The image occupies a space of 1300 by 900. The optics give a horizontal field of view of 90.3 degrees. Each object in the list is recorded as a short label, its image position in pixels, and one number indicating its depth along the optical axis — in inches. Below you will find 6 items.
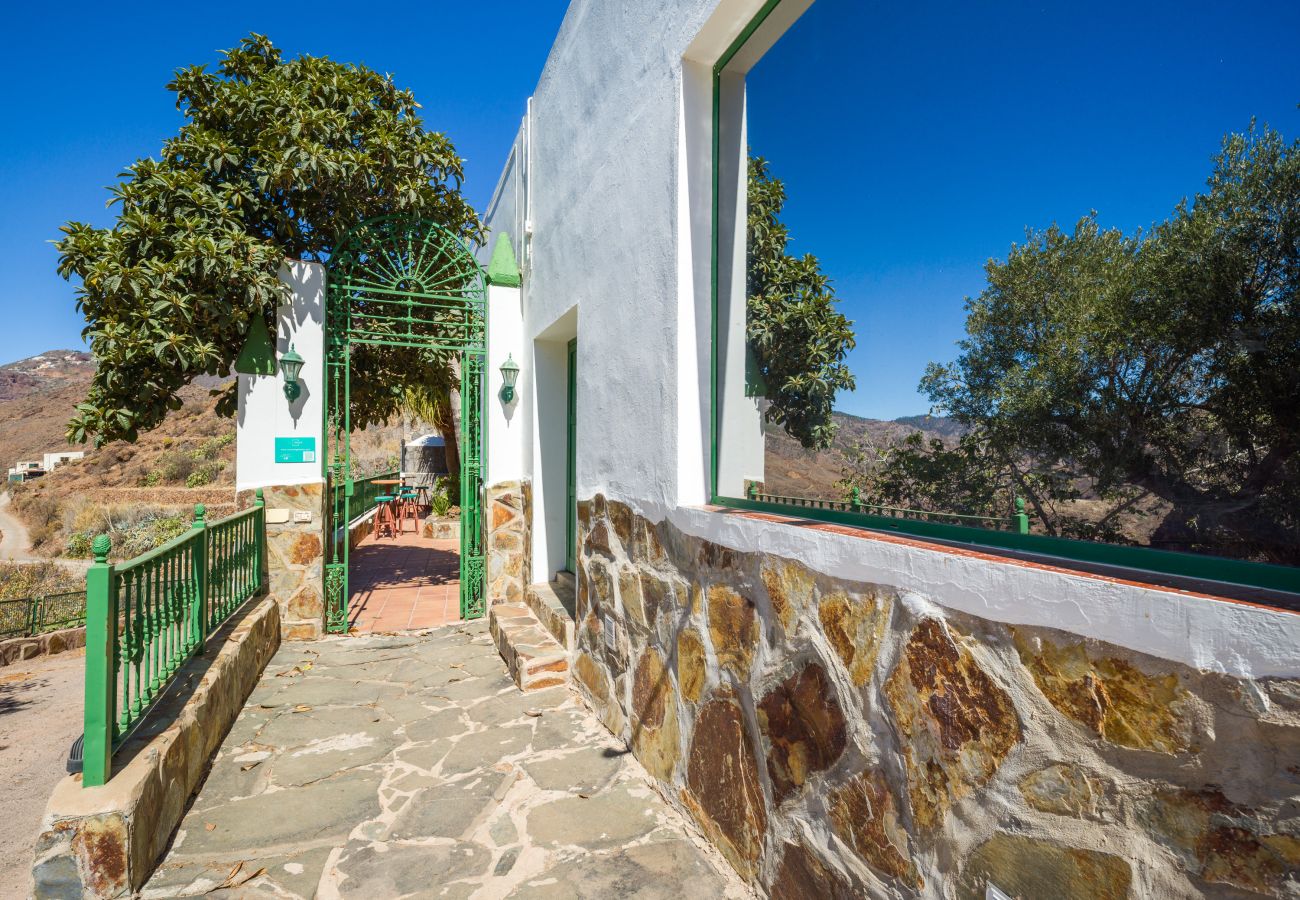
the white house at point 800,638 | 41.0
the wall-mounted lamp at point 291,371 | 221.6
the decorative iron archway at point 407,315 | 239.3
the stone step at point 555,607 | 184.2
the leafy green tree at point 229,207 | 207.2
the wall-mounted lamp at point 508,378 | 252.1
